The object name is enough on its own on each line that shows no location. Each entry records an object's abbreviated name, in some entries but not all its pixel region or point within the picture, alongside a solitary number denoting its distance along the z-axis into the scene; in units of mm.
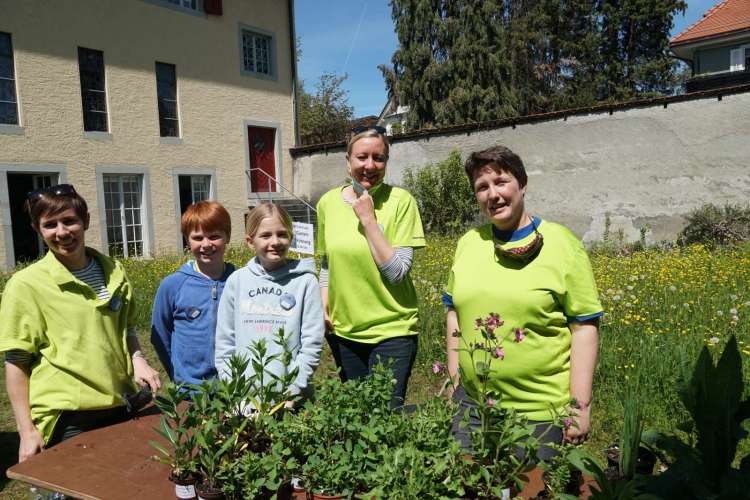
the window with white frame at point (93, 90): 12875
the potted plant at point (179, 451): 1513
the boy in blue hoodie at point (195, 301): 2508
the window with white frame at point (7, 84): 11469
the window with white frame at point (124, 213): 13523
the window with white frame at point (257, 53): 16528
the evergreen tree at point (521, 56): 25609
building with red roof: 18766
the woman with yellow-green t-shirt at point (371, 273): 2494
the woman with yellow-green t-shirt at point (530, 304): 1860
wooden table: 1661
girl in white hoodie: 2234
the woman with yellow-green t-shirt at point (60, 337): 2184
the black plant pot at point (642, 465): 1301
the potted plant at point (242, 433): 1415
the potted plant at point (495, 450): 1335
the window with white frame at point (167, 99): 14438
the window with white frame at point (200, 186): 15352
